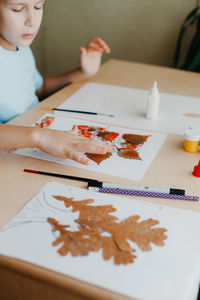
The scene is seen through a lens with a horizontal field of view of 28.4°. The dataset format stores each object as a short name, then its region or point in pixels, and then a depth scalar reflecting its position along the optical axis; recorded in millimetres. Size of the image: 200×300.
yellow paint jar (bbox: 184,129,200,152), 1004
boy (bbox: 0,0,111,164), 947
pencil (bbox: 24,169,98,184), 870
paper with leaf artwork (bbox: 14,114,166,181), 935
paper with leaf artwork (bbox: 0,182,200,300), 615
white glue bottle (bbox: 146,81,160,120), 1182
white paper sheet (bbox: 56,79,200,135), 1173
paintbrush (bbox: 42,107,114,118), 1220
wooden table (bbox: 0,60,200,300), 630
